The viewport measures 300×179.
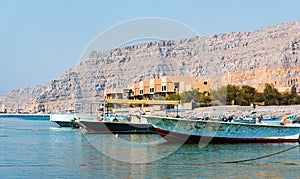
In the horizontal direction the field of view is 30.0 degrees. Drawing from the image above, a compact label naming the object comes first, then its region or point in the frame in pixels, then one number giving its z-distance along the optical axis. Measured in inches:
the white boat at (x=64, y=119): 2524.9
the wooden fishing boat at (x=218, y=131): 1302.9
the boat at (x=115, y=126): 1931.6
